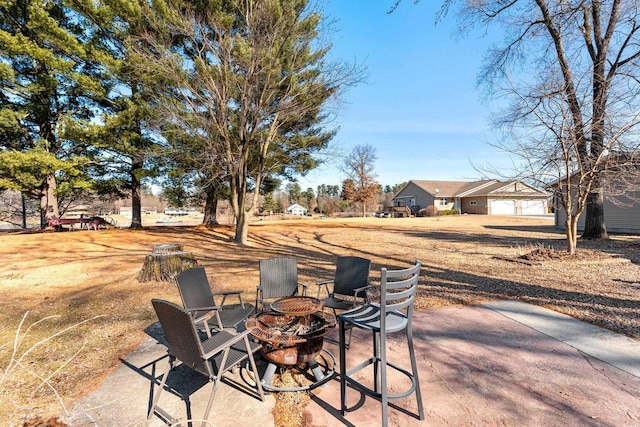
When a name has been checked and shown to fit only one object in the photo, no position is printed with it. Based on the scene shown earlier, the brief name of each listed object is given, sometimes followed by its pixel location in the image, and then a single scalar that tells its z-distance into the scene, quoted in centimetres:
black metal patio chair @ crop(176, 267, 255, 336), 303
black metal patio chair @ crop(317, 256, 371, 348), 363
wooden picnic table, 1502
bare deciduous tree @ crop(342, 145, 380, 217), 3841
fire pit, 253
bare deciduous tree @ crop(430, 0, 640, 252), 720
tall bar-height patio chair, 205
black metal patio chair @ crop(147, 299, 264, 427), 205
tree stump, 603
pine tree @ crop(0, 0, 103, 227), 1245
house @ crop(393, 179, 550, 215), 3197
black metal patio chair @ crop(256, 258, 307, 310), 376
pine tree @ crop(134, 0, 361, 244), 994
